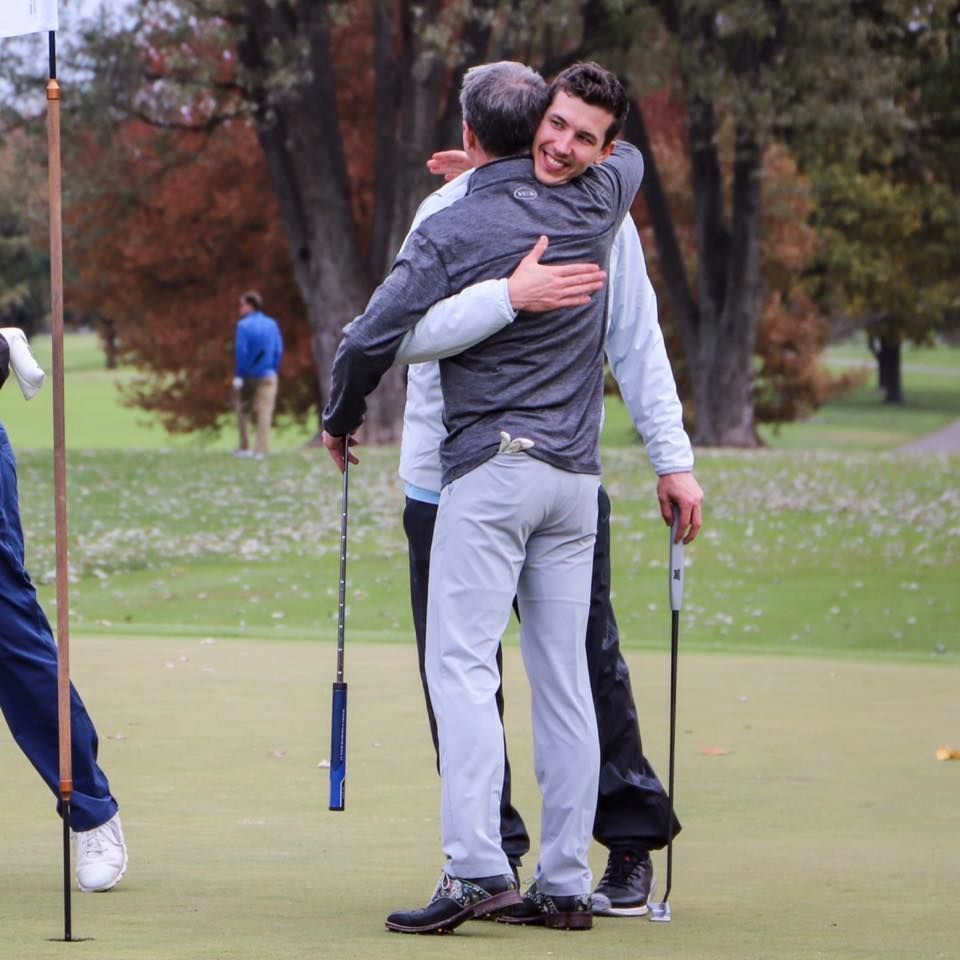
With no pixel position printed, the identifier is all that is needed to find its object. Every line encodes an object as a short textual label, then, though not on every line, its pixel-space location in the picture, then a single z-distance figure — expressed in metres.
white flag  8.73
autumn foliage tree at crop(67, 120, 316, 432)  69.94
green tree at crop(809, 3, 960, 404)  63.62
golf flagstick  8.53
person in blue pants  9.77
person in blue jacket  49.09
